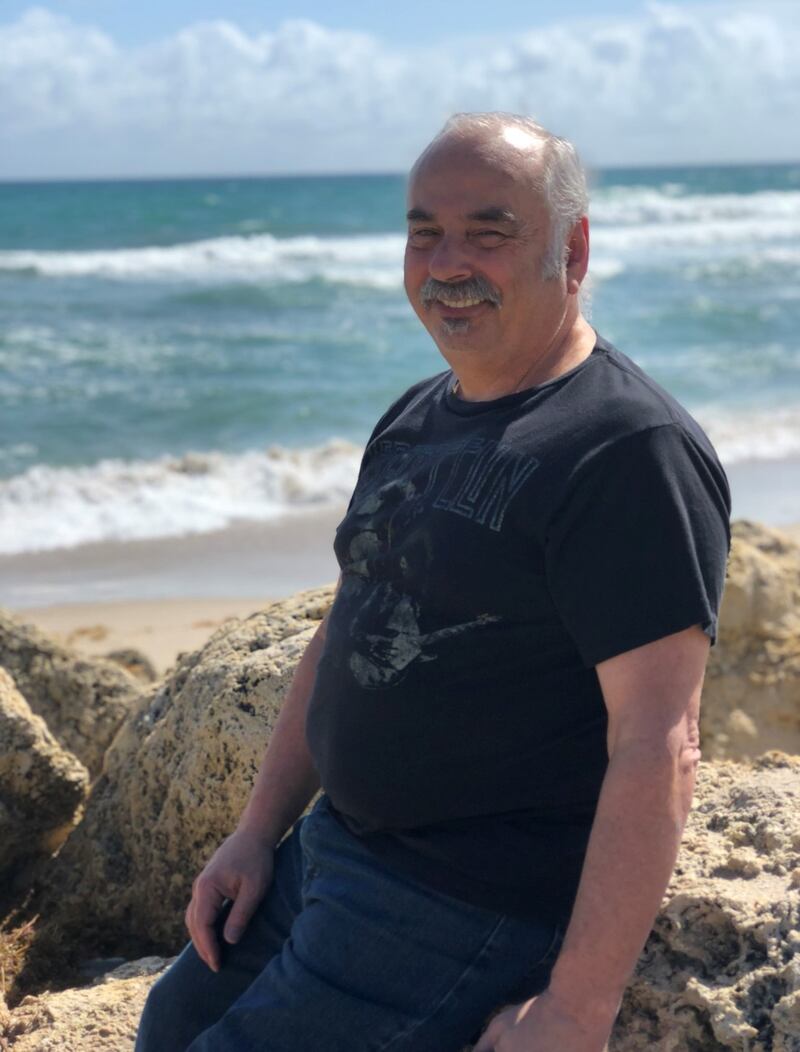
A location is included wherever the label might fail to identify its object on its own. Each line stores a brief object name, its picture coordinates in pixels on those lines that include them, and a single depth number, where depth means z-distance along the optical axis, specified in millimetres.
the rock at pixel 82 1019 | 2523
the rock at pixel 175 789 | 3158
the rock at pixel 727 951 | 1972
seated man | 1860
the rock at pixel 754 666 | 4543
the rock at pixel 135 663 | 5930
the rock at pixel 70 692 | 4371
